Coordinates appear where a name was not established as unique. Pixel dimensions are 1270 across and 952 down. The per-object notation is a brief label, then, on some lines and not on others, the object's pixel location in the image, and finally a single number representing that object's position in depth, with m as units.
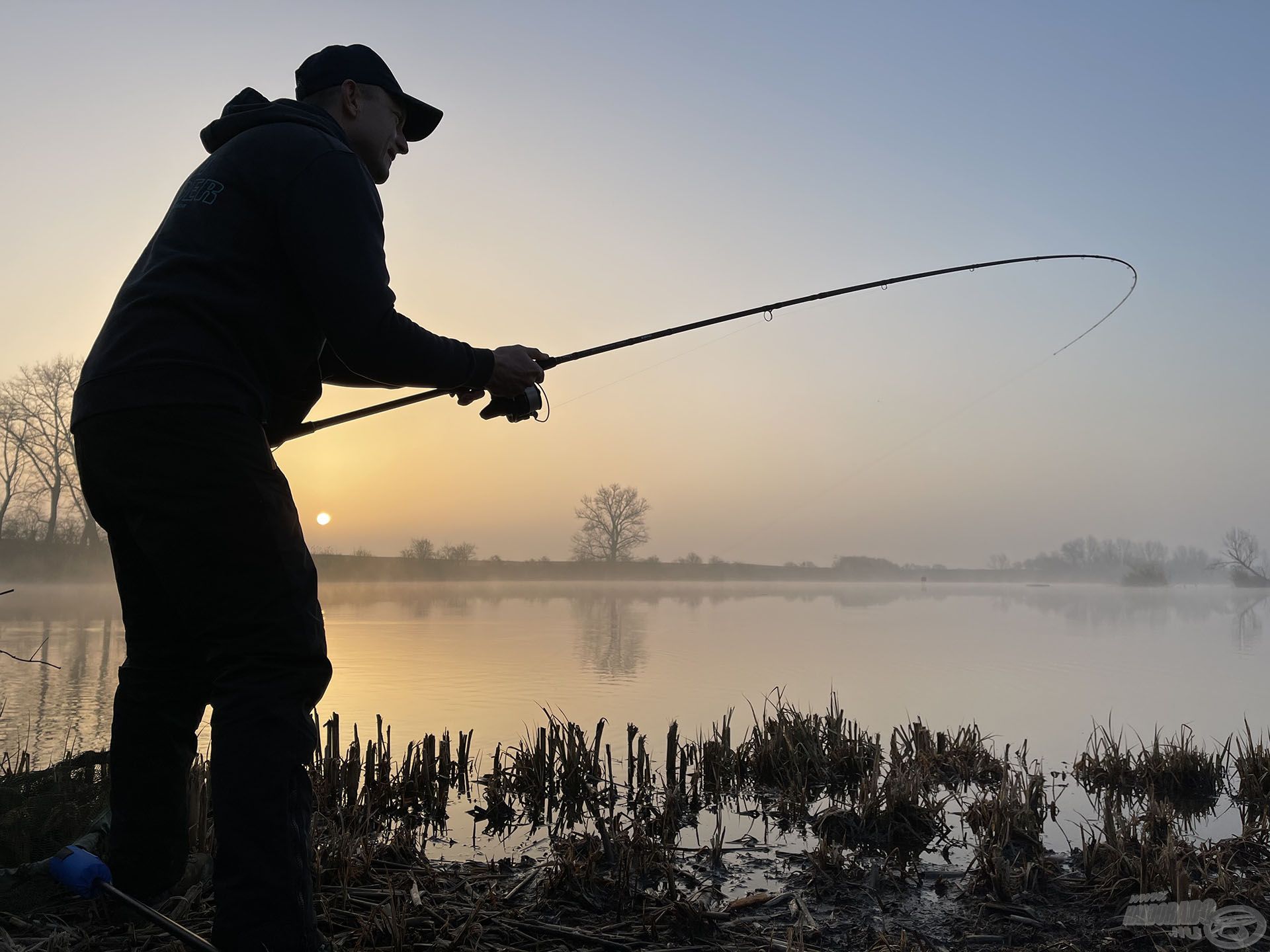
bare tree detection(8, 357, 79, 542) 33.19
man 2.02
